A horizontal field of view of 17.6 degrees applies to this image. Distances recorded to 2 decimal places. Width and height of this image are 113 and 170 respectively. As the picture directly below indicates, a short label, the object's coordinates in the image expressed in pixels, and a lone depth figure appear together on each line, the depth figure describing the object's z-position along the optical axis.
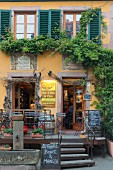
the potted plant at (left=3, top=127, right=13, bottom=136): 13.42
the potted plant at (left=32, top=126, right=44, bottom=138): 13.48
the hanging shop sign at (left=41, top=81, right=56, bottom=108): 15.18
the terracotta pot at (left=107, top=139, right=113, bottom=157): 13.66
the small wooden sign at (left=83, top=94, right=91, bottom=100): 15.09
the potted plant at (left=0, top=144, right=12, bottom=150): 12.73
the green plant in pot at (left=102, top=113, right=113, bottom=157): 13.84
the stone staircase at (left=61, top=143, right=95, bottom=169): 12.15
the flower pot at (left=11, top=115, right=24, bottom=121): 12.99
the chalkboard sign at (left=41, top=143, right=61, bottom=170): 11.80
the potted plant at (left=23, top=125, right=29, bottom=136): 13.54
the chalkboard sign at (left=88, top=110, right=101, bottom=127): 14.22
